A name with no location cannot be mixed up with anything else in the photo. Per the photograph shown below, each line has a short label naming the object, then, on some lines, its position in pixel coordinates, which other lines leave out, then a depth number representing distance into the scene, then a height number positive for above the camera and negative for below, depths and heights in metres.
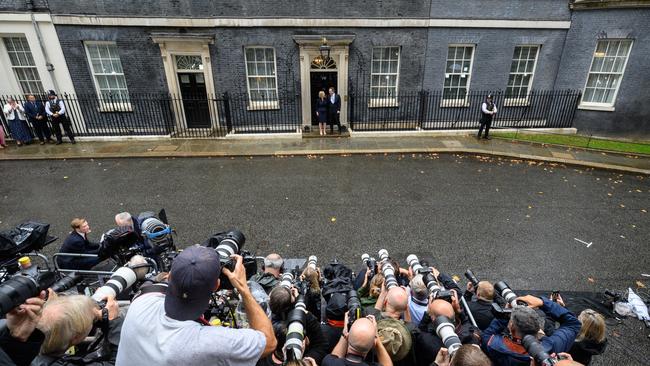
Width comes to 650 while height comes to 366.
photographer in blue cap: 1.82 -1.36
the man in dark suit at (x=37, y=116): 11.94 -1.44
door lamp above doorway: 13.35 +0.20
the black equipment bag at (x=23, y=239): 4.04 -1.94
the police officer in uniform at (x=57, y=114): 11.96 -1.39
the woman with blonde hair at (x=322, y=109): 13.25 -1.55
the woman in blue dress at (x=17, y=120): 11.93 -1.56
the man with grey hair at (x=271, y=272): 3.73 -2.19
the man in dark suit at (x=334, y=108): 13.28 -1.54
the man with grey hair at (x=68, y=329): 2.29 -1.67
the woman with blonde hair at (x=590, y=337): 3.23 -2.48
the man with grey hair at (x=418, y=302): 3.58 -2.37
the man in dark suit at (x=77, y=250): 4.96 -2.47
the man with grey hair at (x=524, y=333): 2.84 -2.35
